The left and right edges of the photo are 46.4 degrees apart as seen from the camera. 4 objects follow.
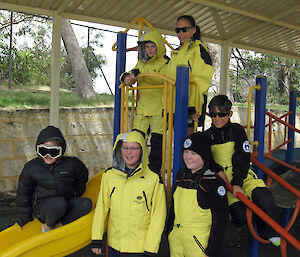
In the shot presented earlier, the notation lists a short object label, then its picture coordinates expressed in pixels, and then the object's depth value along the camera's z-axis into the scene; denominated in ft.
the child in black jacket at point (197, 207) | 7.73
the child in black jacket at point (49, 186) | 8.71
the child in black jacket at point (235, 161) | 8.87
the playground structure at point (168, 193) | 8.34
